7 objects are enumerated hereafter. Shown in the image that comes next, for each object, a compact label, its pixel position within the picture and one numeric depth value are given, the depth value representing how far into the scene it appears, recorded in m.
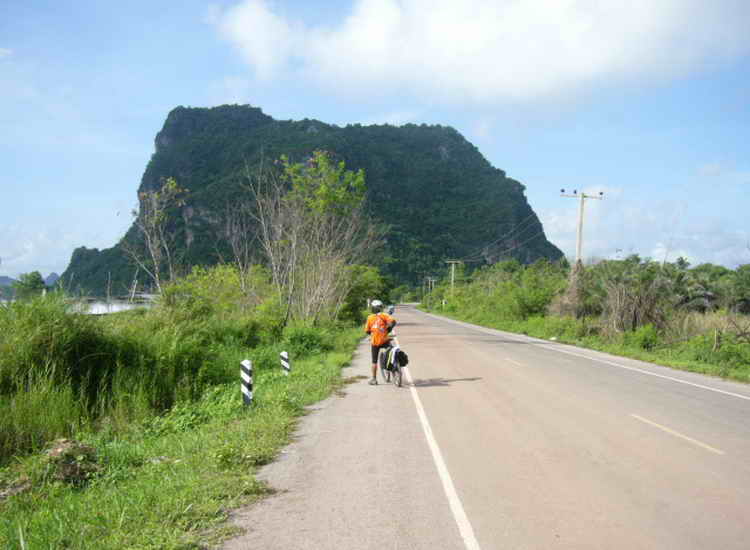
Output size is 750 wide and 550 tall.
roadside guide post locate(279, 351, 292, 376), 13.96
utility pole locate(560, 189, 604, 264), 34.49
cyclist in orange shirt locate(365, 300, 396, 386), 12.59
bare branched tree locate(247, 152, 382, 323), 23.06
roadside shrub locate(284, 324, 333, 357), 19.12
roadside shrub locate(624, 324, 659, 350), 22.45
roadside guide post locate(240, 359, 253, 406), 9.89
